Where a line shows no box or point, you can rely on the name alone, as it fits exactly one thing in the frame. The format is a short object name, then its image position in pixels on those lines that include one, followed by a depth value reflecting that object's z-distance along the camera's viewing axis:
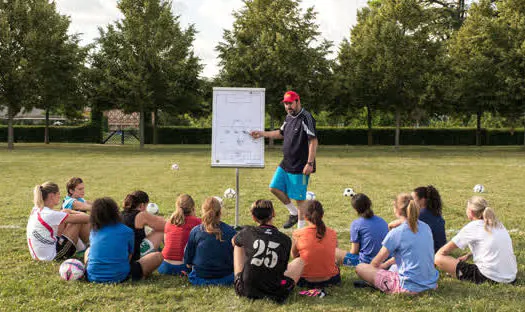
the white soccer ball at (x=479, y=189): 12.29
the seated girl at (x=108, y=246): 4.91
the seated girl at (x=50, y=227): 5.54
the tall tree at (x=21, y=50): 30.78
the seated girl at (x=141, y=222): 5.59
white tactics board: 7.12
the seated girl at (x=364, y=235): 5.64
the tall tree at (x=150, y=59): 32.53
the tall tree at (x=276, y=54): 32.81
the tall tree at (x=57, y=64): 32.00
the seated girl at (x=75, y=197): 6.51
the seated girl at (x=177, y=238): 5.47
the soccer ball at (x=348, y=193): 11.24
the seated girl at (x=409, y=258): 4.74
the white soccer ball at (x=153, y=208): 8.77
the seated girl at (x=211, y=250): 4.96
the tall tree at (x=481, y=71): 33.72
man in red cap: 7.28
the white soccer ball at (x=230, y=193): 10.95
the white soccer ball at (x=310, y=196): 10.42
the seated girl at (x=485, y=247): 5.02
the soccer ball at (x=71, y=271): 5.05
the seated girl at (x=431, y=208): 5.91
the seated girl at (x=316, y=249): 4.98
